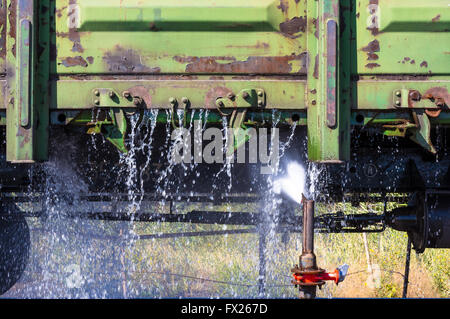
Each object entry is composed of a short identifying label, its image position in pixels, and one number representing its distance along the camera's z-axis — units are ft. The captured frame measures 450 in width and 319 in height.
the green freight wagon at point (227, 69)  24.48
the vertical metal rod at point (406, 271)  34.22
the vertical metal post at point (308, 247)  24.85
